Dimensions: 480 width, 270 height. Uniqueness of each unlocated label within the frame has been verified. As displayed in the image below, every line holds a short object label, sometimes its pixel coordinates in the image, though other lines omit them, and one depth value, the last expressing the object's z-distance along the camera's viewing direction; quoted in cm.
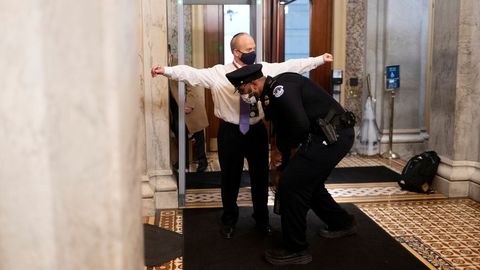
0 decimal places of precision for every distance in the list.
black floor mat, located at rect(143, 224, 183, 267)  396
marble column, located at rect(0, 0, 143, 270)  105
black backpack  576
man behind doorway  594
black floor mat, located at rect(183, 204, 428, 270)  382
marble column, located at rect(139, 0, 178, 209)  491
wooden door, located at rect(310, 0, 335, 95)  834
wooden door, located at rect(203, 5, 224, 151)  801
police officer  365
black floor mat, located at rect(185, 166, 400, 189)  650
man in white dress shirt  425
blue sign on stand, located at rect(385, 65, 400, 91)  789
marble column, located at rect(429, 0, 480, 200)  536
